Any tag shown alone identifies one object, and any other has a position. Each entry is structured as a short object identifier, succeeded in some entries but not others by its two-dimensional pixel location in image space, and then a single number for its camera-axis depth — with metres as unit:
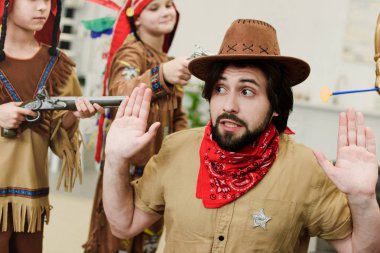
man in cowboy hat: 1.66
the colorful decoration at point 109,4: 2.79
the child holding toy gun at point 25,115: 2.07
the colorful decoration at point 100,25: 3.09
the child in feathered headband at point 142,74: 2.50
